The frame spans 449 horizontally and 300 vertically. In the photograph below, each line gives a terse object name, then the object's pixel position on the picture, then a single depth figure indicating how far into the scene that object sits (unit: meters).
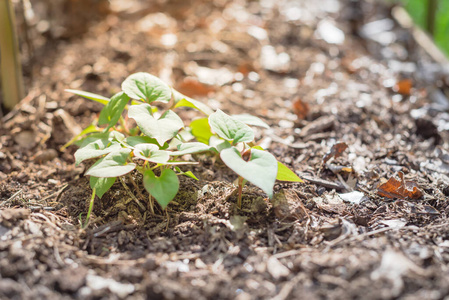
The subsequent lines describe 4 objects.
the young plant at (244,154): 0.77
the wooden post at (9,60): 0.98
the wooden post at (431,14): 1.45
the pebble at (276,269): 0.76
